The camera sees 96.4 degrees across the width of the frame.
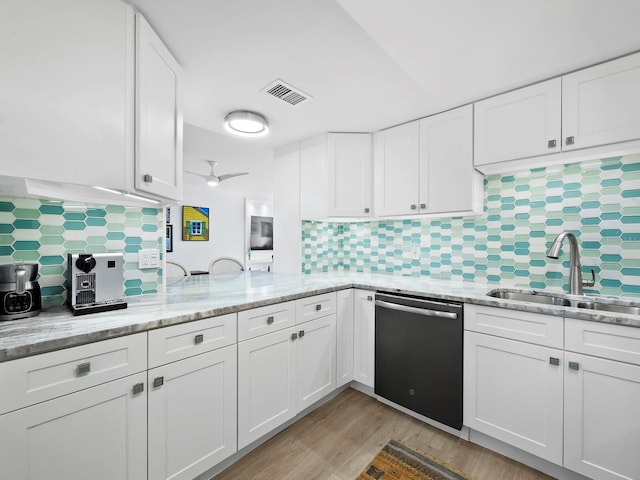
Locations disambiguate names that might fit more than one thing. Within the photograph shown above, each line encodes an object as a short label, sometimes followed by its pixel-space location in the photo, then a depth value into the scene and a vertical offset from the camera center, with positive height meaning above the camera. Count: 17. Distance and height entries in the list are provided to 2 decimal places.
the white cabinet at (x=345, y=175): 2.58 +0.59
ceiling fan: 4.27 +0.94
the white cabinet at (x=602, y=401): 1.28 -0.75
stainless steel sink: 1.80 -0.37
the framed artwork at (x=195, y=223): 5.54 +0.32
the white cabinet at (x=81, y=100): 0.96 +0.55
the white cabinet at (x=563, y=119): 1.50 +0.72
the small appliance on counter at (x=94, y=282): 1.28 -0.20
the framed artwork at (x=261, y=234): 6.61 +0.14
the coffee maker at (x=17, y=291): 1.14 -0.21
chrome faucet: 1.73 -0.16
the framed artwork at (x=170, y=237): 5.27 +0.04
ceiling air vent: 1.82 +0.98
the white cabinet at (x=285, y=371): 1.57 -0.82
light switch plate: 1.70 -0.11
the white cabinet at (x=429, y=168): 2.05 +0.57
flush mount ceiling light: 2.16 +0.91
